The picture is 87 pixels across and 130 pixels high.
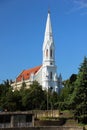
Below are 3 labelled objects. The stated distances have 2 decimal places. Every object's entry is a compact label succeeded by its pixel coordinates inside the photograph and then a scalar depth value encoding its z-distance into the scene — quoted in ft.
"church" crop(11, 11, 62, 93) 337.85
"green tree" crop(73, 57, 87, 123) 144.96
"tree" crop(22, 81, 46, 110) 227.38
